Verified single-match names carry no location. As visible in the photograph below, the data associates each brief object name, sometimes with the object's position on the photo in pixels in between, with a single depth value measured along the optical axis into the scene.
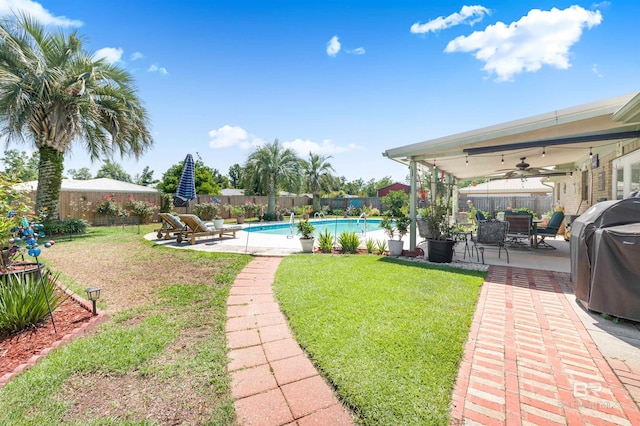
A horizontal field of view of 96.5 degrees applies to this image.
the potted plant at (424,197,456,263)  6.88
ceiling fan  9.95
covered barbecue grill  3.30
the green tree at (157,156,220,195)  37.47
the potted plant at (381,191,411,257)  7.83
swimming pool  16.10
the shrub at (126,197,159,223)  16.92
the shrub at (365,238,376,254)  8.29
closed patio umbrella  12.87
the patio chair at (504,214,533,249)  8.20
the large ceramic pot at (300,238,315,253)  8.33
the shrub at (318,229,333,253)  8.48
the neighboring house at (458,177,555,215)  17.14
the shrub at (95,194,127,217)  15.88
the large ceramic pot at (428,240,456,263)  6.84
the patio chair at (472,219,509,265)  7.30
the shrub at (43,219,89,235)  11.26
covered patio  5.58
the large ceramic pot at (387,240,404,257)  7.80
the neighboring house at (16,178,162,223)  15.50
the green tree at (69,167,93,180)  75.20
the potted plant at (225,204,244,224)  18.49
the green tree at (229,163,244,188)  57.42
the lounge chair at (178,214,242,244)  10.06
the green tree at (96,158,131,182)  60.80
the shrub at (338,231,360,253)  8.34
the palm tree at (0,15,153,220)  10.10
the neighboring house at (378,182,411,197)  42.38
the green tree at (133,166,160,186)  60.39
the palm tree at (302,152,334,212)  26.47
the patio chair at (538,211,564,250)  8.60
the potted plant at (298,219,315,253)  8.34
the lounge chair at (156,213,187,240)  10.55
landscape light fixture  3.63
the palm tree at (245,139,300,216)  21.31
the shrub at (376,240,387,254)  8.09
